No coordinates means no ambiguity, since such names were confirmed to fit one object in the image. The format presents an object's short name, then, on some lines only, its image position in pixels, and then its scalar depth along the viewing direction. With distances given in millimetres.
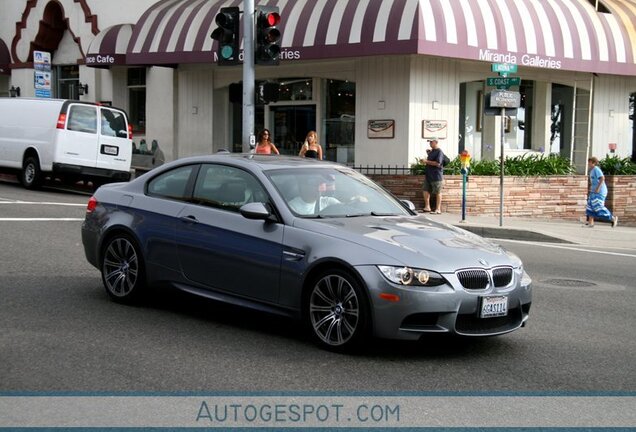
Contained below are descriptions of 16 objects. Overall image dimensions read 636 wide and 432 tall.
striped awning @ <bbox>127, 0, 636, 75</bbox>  20594
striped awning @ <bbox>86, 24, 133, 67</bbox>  27562
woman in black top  19453
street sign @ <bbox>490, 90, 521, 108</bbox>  17406
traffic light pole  17641
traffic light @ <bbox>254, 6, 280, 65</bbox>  16938
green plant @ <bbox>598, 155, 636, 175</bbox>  24562
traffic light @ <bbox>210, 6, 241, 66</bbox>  16688
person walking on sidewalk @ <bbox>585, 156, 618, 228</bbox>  19562
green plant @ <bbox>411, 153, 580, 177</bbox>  21969
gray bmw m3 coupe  6484
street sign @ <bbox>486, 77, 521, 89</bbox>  17578
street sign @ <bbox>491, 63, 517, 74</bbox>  17723
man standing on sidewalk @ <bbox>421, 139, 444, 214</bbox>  20328
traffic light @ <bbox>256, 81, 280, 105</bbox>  17203
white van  20594
